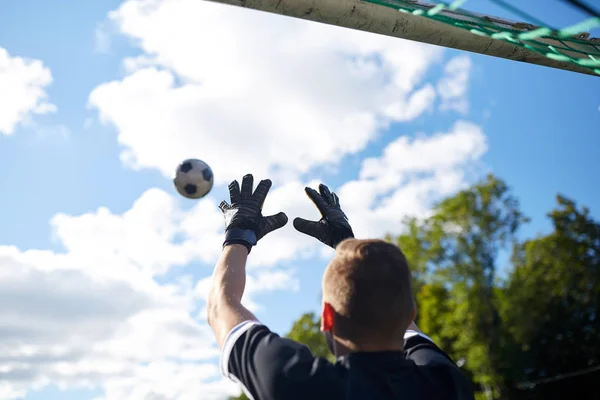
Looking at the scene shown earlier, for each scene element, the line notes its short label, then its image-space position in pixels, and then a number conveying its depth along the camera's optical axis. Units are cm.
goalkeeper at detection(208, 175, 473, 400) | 176
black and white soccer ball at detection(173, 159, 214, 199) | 368
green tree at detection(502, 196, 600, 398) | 2661
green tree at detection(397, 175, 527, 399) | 2598
